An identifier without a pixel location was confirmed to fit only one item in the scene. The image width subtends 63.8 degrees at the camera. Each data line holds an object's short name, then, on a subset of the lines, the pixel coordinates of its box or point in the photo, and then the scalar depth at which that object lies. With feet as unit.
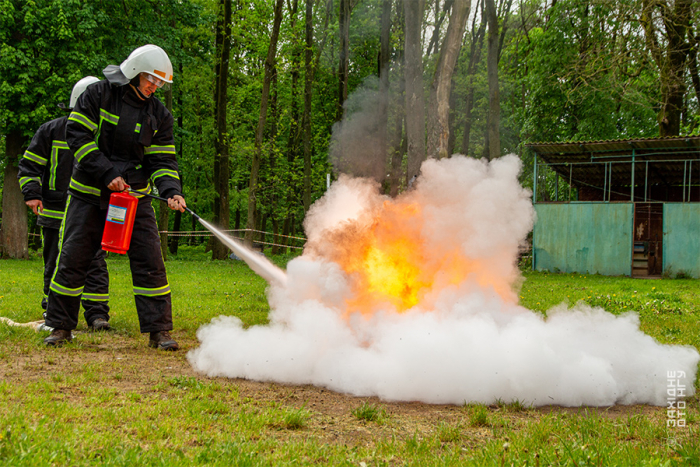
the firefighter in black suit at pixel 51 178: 20.33
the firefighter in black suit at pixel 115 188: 17.24
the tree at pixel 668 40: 52.54
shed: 63.46
